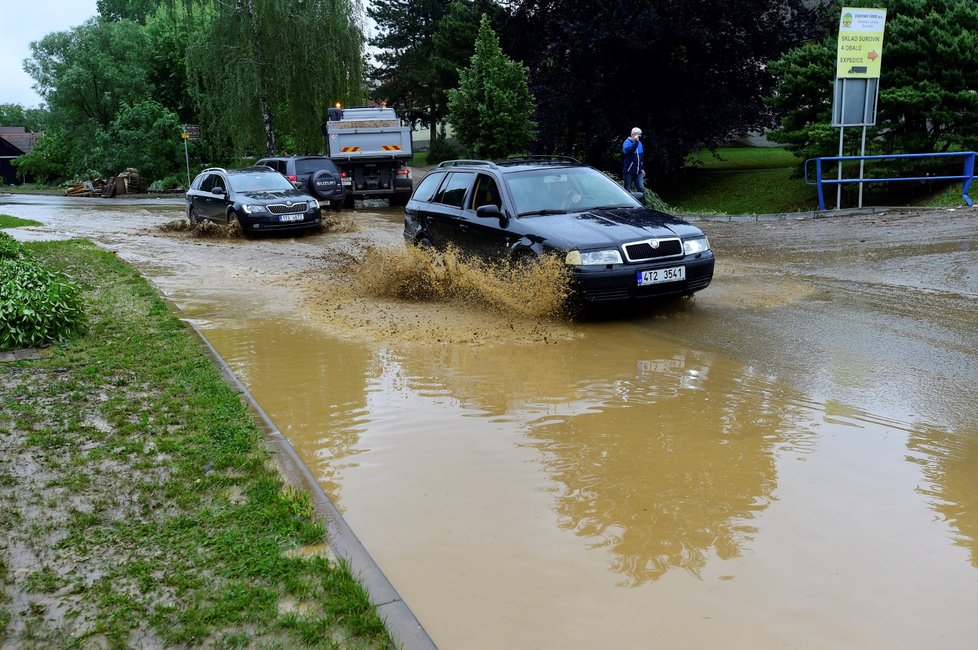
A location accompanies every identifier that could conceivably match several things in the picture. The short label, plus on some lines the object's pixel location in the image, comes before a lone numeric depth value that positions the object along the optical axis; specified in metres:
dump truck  24.64
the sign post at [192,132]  37.00
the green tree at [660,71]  24.12
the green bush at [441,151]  45.96
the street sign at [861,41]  16.45
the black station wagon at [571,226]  8.16
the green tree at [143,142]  43.72
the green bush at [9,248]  9.80
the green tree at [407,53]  48.09
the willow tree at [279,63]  33.31
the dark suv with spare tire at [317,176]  22.44
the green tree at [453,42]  40.31
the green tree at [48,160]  56.03
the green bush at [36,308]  7.38
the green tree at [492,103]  25.39
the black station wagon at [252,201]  17.70
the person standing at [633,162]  17.08
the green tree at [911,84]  18.05
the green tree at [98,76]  46.19
